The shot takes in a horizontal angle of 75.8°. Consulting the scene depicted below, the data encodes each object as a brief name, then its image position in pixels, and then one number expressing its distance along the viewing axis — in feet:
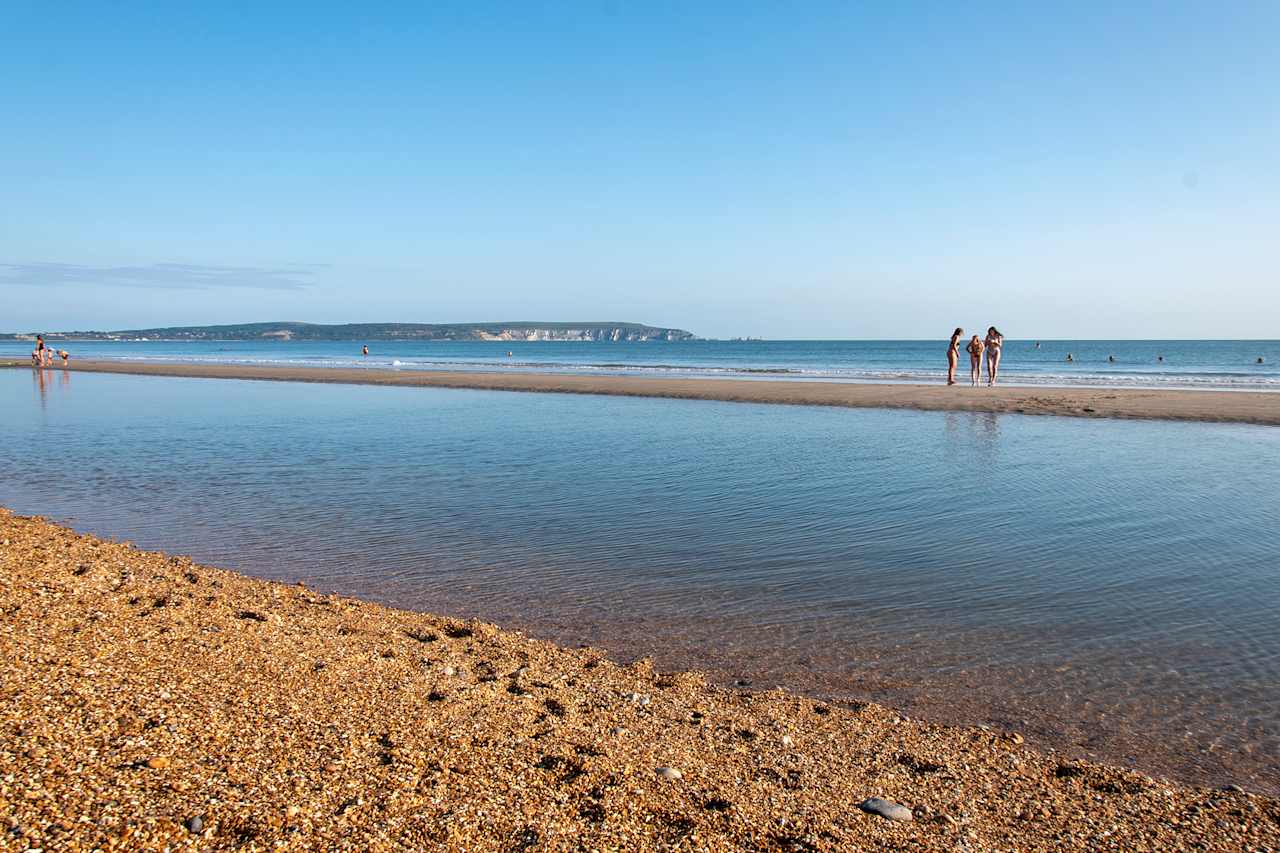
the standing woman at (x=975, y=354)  102.22
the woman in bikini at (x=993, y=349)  98.27
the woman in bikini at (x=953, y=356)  105.81
